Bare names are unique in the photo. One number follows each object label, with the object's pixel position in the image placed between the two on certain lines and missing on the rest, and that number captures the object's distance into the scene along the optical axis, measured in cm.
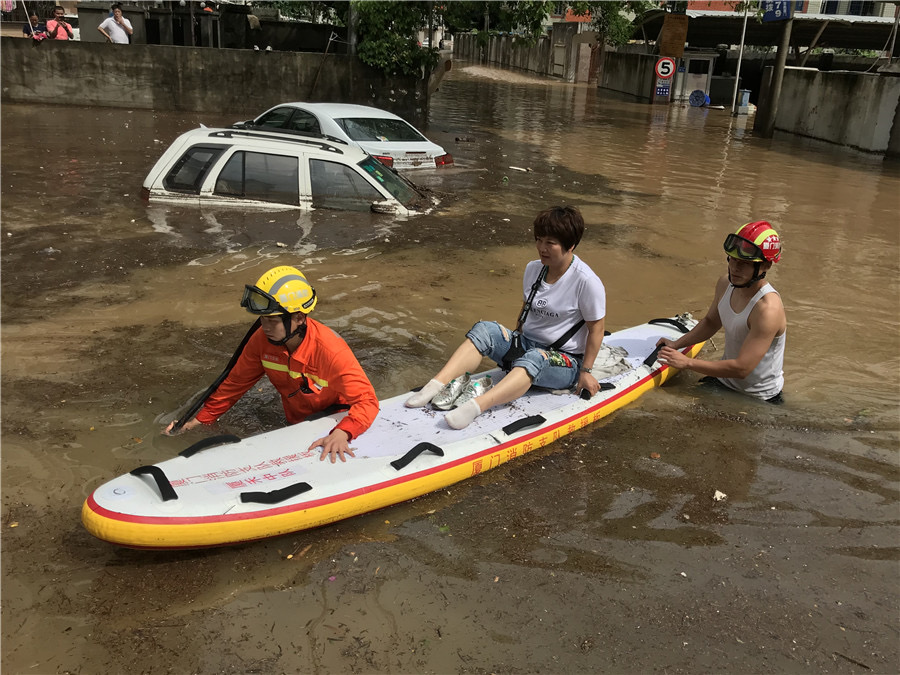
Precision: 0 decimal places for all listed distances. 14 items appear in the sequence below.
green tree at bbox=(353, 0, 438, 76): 1772
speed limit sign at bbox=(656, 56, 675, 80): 2927
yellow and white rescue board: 349
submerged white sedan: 1130
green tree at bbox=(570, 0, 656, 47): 3328
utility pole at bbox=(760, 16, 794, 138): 2142
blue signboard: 2039
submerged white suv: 899
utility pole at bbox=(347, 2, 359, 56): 1853
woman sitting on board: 453
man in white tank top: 472
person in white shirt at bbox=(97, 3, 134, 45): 1938
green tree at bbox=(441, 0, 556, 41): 1650
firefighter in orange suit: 375
